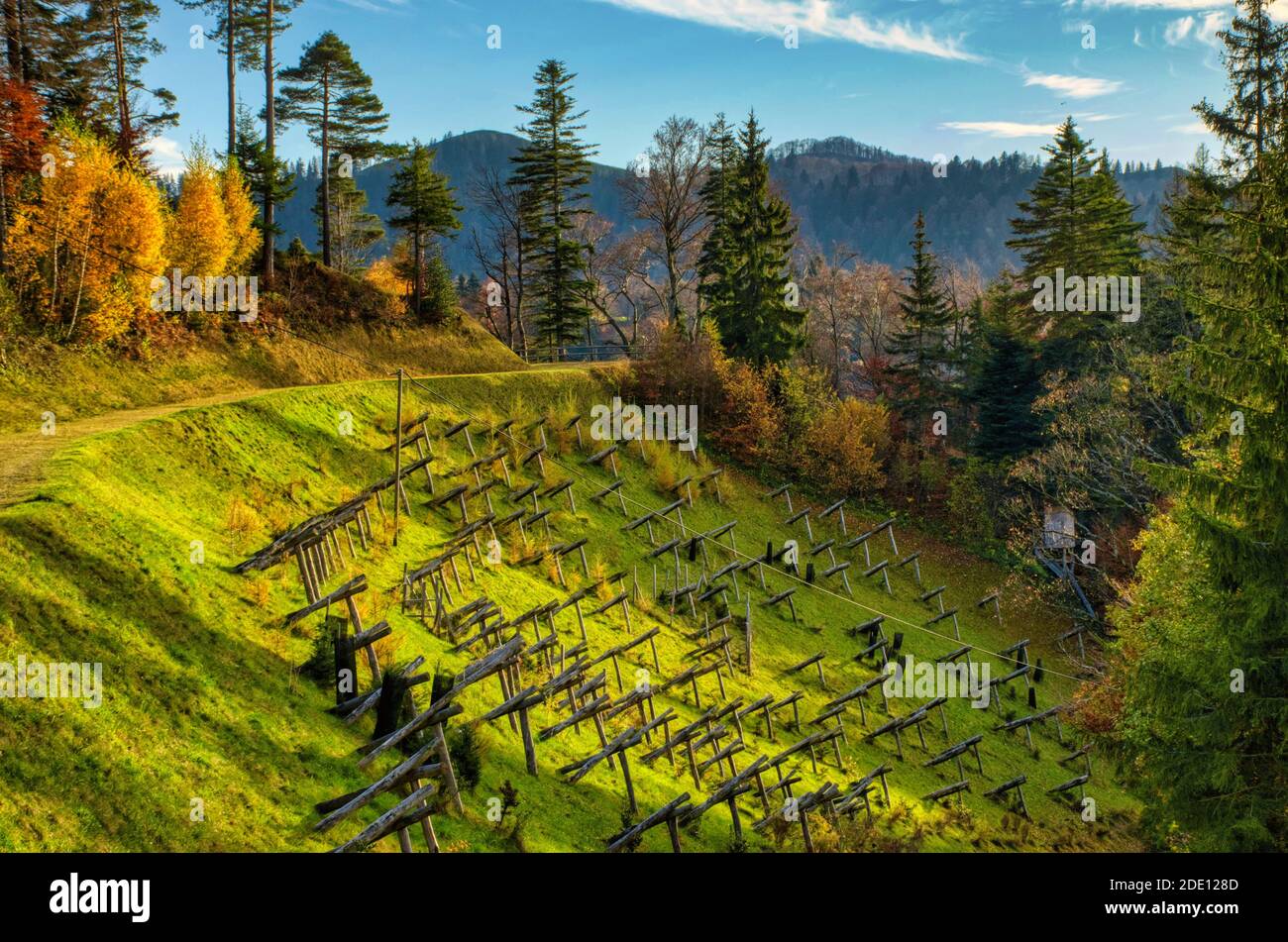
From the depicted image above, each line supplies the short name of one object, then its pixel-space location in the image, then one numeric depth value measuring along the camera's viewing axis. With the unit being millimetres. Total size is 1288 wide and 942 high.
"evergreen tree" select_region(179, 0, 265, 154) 39875
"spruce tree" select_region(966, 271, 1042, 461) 44062
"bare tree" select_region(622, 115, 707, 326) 52719
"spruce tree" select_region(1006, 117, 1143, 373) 44250
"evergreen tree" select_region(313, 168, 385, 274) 59300
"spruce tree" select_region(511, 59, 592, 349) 49188
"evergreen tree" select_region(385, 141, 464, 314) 43969
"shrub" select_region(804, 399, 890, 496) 43094
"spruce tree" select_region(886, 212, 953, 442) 49344
